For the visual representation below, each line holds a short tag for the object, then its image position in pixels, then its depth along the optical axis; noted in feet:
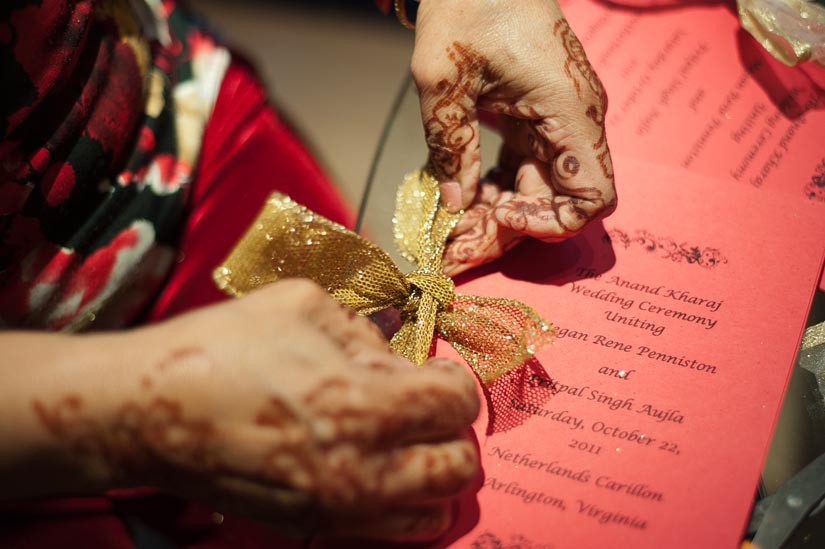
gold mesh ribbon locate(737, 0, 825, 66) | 2.42
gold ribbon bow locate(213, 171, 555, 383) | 1.85
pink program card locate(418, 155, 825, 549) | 1.69
